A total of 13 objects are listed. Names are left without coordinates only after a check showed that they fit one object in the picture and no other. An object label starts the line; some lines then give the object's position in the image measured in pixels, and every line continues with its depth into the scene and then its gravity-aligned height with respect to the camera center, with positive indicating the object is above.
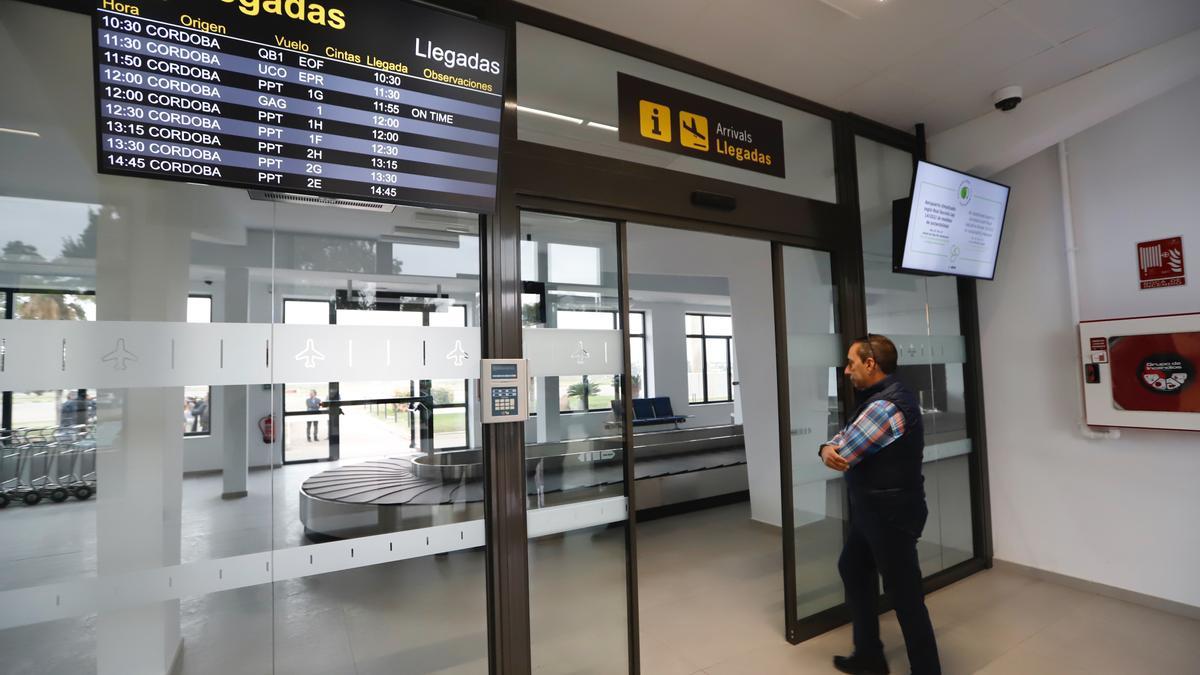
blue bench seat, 11.44 -1.17
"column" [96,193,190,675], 1.78 -0.27
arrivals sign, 2.94 +1.32
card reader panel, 2.36 -0.12
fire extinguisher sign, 3.61 +0.55
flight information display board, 1.64 +0.91
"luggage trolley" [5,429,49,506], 1.61 -0.27
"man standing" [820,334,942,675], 2.65 -0.68
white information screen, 3.64 +0.90
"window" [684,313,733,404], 14.05 -0.05
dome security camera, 3.71 +1.72
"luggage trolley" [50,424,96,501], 1.71 -0.28
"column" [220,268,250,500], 1.86 -0.16
